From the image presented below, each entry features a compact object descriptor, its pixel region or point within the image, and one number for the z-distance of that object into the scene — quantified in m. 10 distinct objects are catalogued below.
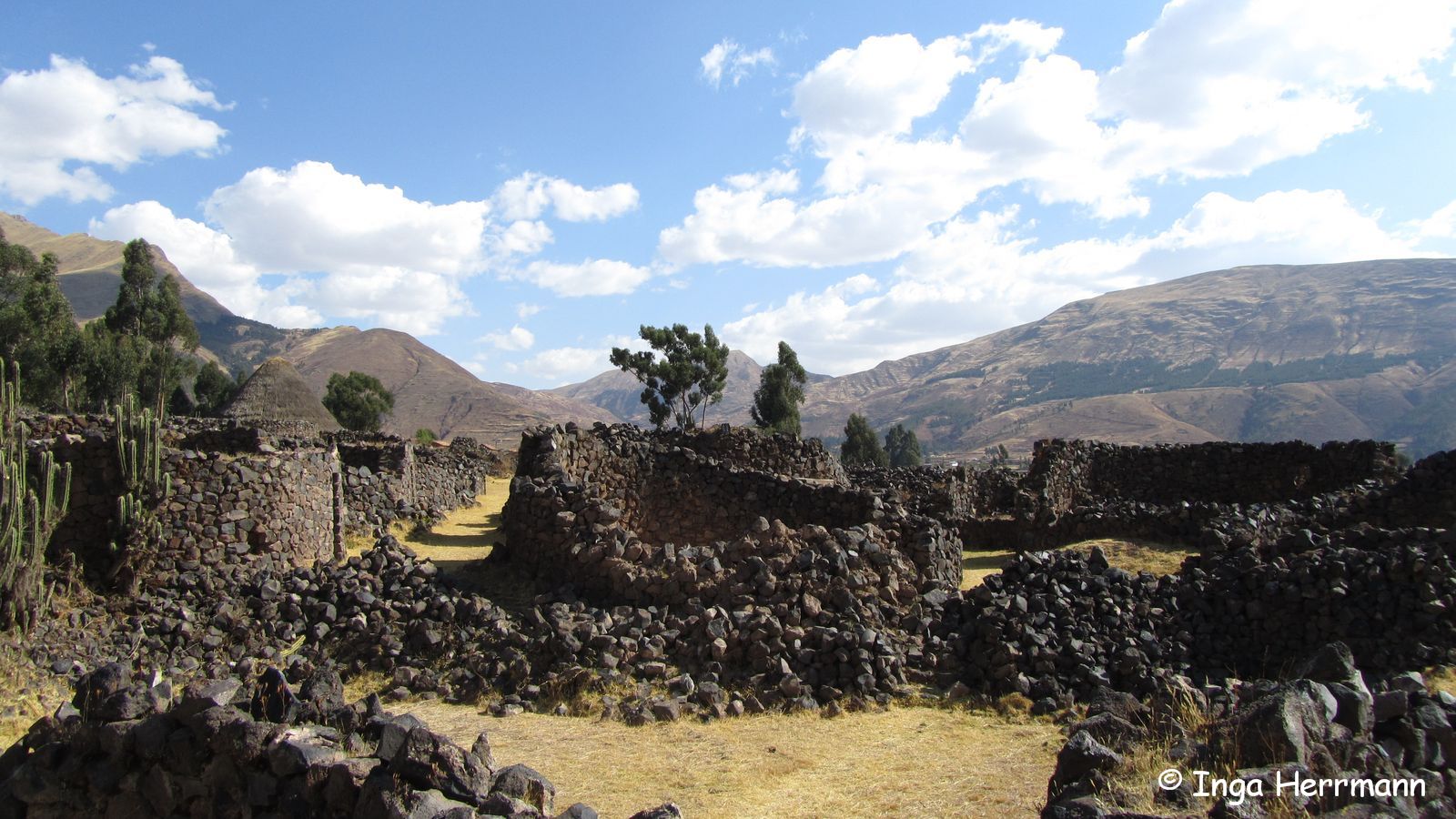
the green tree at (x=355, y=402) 63.47
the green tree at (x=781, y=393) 58.72
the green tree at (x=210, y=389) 68.31
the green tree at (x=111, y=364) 45.31
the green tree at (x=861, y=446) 69.31
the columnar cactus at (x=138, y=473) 11.04
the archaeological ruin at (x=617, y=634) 5.27
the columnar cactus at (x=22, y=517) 9.62
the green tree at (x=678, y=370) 54.28
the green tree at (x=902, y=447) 90.38
